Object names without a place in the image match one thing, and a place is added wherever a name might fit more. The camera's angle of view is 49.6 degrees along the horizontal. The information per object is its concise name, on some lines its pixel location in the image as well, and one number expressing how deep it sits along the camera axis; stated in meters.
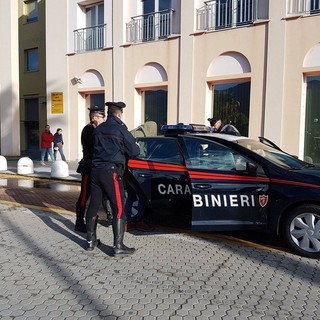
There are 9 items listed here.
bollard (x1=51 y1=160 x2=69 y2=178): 10.73
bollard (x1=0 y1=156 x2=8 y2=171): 12.38
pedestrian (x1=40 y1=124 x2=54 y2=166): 13.57
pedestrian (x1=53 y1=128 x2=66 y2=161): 13.69
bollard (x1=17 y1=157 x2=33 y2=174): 11.52
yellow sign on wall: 14.82
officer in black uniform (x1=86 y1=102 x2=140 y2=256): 4.10
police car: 4.11
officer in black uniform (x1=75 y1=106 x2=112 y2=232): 4.93
